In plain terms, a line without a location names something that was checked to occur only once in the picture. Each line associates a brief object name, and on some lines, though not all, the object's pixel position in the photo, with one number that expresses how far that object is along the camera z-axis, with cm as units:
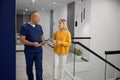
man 175
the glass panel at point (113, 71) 273
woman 202
